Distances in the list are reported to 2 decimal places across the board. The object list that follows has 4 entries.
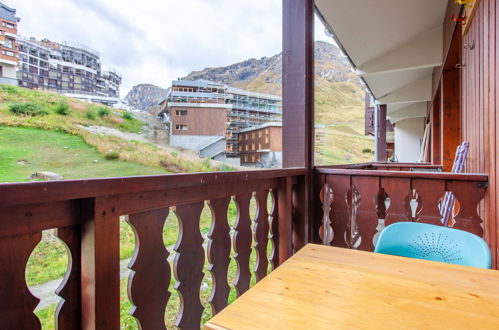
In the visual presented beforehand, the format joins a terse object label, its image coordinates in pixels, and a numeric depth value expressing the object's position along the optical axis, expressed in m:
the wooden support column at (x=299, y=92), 1.86
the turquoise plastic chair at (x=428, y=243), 0.99
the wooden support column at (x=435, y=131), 4.93
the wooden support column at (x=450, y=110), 3.38
